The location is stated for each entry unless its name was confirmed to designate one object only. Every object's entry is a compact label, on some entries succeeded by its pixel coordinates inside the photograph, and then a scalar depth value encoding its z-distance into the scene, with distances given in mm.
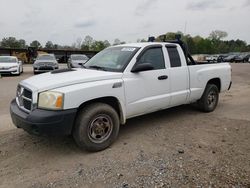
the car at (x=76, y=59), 14233
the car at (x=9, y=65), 11904
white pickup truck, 2731
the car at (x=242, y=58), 32848
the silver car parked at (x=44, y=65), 12970
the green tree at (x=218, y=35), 75423
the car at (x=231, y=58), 33613
